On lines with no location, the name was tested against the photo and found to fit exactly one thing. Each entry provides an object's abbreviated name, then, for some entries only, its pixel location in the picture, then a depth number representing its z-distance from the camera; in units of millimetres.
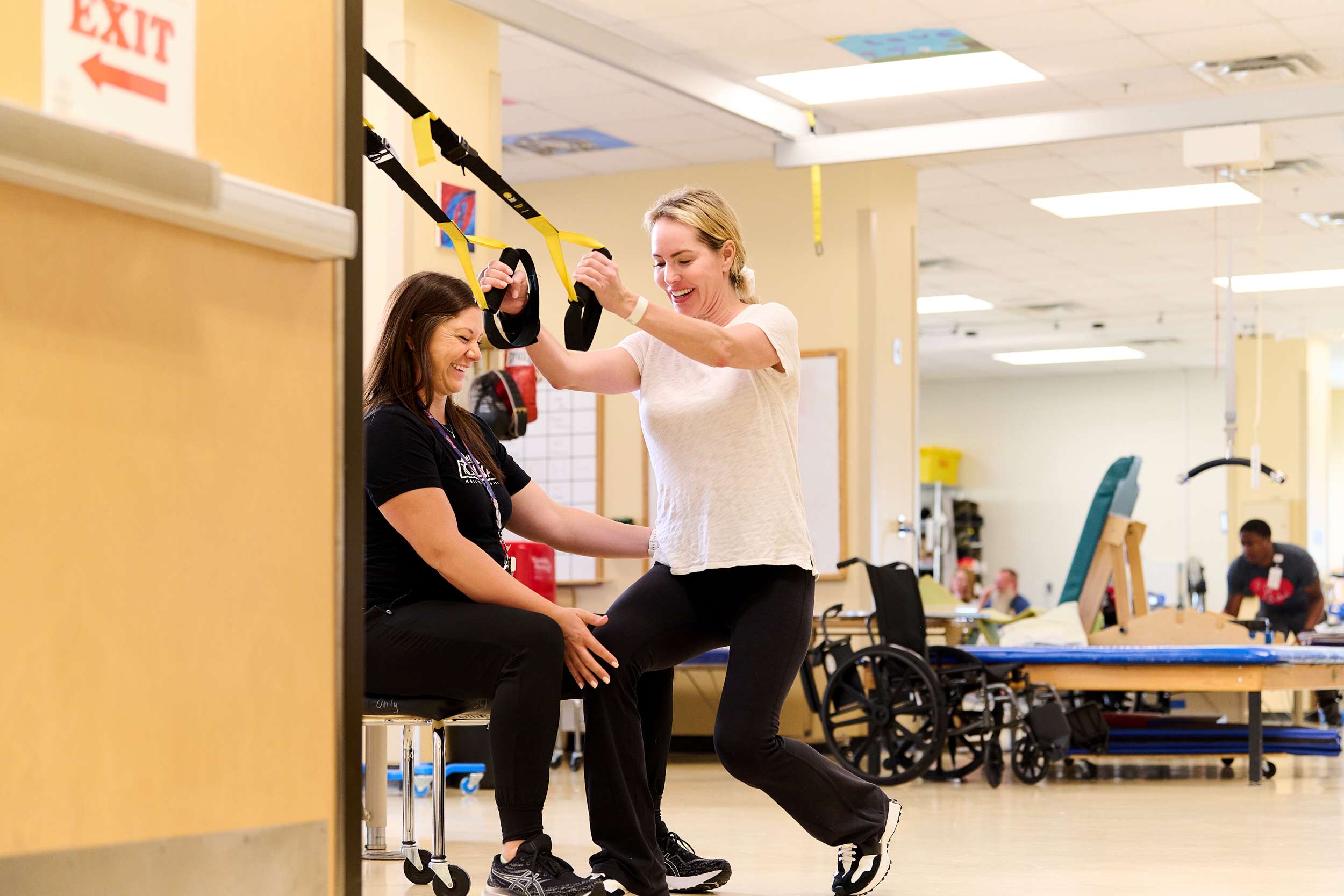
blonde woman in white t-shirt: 3100
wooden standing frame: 7891
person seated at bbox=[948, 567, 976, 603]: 14258
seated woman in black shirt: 2953
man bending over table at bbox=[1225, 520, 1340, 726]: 10625
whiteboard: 9016
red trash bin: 6480
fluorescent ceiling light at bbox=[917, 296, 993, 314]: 14031
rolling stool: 3037
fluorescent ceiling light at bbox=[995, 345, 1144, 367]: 17688
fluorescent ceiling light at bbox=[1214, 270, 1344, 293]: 13008
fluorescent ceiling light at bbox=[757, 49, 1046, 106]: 7637
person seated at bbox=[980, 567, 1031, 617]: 14141
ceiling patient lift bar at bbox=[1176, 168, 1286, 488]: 8117
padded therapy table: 6719
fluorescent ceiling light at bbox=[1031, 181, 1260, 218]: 10039
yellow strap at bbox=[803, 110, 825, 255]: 8859
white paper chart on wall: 9469
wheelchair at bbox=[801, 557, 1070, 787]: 6520
